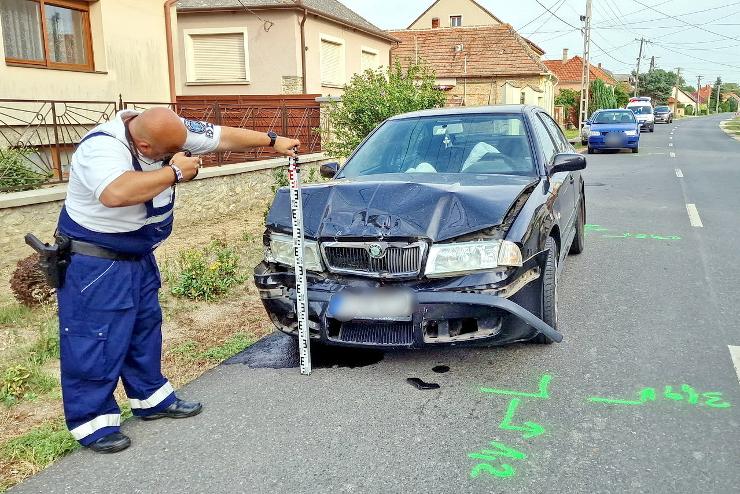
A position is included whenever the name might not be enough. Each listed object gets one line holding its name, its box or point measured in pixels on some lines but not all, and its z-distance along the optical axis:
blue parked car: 23.84
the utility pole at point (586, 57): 34.78
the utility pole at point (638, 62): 87.51
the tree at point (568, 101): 47.50
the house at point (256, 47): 18.31
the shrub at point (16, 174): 7.10
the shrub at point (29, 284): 5.53
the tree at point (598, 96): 46.75
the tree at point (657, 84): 107.62
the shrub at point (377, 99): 10.42
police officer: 3.04
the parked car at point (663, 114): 63.47
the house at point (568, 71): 63.84
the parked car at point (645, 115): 43.38
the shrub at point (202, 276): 6.10
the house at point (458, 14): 46.56
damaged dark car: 3.76
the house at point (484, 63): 35.25
